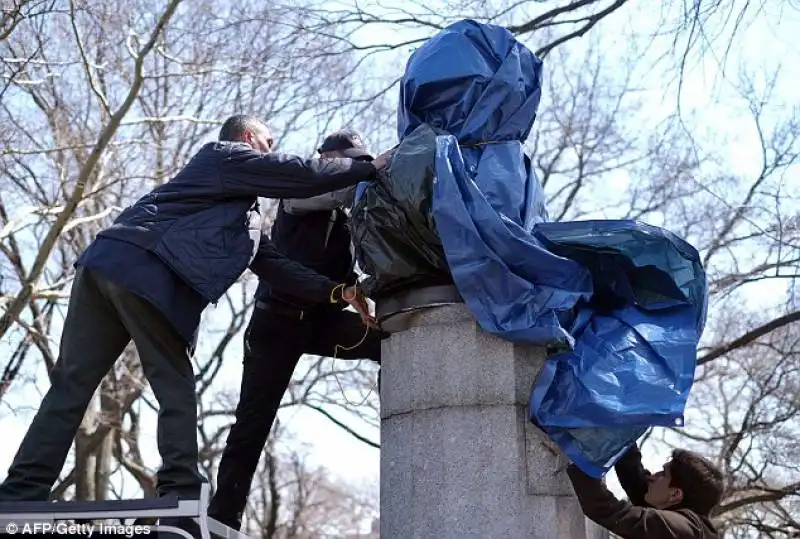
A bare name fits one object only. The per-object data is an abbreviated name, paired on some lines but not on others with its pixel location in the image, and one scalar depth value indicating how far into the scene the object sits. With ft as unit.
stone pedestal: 27.73
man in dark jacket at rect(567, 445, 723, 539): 27.09
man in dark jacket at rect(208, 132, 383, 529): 34.60
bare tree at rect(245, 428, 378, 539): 135.17
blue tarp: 27.78
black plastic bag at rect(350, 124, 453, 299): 29.68
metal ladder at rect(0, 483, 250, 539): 22.07
